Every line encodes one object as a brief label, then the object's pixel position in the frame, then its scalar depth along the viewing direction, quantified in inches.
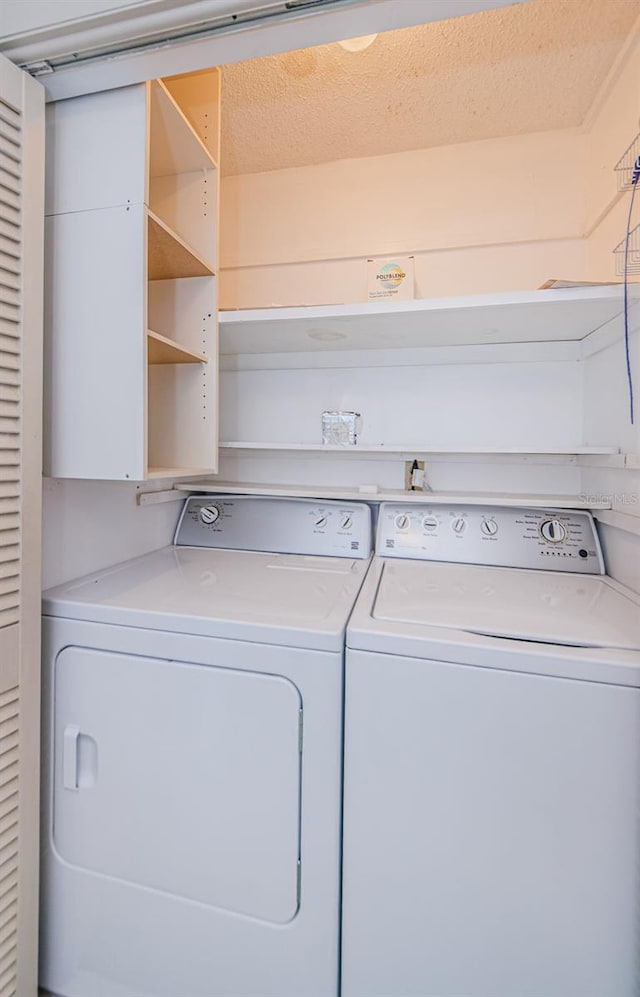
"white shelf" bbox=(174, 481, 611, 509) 64.8
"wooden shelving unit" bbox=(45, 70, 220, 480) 44.1
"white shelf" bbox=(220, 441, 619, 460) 61.4
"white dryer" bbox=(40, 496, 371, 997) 40.3
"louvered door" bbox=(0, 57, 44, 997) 40.1
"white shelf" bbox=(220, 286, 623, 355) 55.1
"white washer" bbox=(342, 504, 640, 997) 35.3
